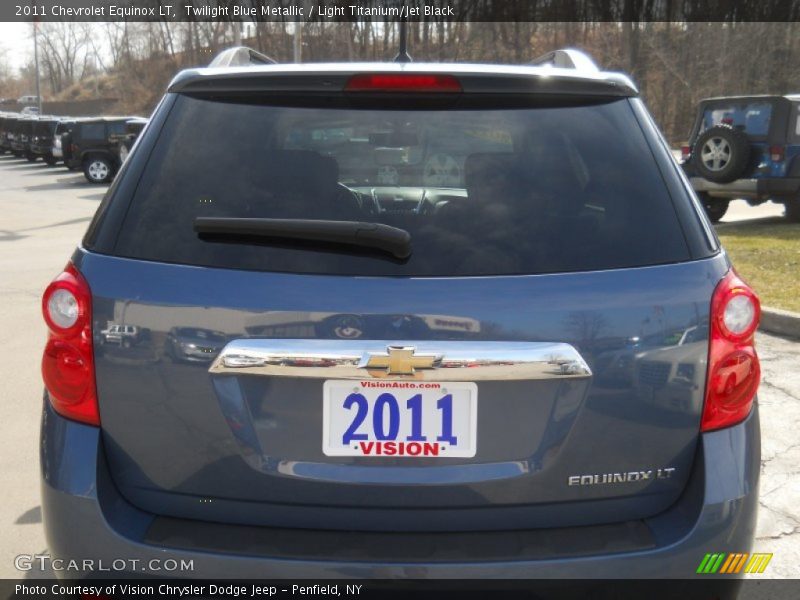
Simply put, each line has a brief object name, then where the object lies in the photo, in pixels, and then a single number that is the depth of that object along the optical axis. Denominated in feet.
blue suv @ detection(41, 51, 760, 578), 6.09
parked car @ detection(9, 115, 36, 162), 118.52
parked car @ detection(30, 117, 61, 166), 112.78
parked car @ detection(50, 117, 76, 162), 106.83
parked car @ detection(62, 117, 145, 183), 87.20
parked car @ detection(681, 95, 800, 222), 43.24
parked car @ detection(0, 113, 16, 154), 131.75
